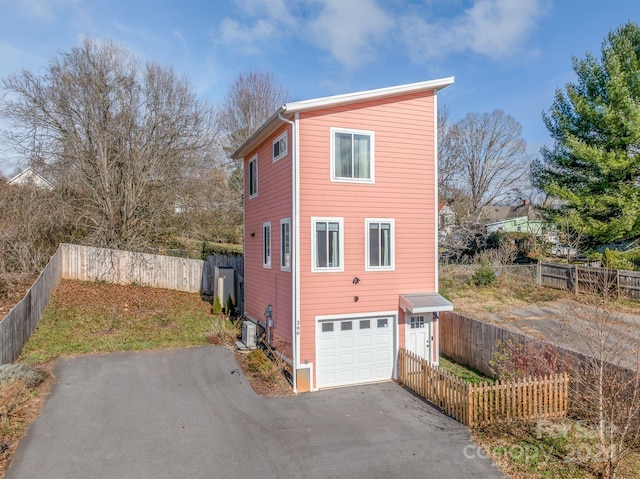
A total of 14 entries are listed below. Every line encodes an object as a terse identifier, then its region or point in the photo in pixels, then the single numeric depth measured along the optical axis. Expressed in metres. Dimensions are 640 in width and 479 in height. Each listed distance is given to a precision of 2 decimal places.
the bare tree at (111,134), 18.70
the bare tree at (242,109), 29.70
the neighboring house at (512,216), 39.91
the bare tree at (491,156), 36.91
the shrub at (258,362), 11.76
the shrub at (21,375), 9.30
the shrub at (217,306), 17.55
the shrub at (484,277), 22.47
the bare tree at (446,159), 29.77
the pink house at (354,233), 11.38
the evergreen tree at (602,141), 21.41
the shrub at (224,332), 14.52
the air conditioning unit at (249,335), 13.64
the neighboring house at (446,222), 26.05
